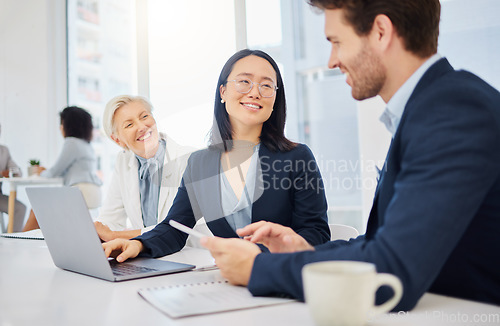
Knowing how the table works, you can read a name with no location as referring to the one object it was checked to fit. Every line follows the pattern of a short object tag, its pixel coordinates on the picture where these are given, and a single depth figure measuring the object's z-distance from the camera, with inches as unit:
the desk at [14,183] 171.9
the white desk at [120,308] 24.8
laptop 36.2
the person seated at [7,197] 184.4
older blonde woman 91.9
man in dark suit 25.3
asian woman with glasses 62.8
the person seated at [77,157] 173.9
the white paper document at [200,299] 26.3
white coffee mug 20.2
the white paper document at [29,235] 67.7
